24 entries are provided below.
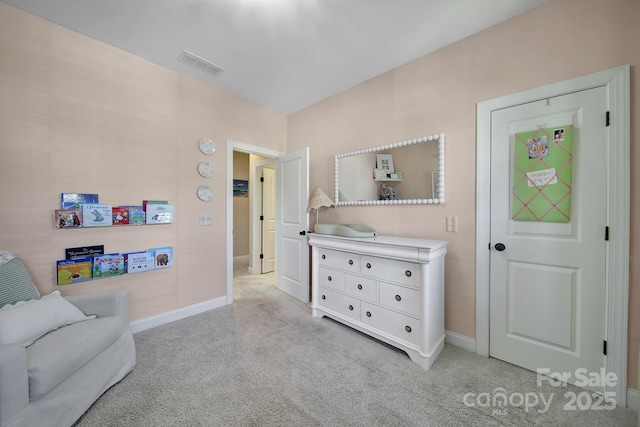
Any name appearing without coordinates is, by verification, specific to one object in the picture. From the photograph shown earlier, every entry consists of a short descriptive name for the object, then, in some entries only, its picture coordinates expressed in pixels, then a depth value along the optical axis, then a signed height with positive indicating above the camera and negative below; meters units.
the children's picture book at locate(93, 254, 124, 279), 2.15 -0.51
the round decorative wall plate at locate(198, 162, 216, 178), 2.79 +0.50
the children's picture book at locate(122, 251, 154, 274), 2.31 -0.51
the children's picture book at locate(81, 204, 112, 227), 2.08 -0.04
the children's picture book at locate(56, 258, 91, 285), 1.98 -0.52
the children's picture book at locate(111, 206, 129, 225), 2.23 -0.04
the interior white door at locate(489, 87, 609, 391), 1.57 -0.17
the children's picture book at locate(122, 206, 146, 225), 2.32 -0.04
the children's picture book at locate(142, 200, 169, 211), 2.42 +0.09
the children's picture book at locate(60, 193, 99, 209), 2.01 +0.10
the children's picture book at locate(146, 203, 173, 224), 2.43 -0.02
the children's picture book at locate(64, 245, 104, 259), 2.03 -0.36
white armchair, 1.10 -0.77
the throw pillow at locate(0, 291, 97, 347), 1.28 -0.65
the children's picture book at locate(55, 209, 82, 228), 1.97 -0.06
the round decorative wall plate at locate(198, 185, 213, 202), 2.80 +0.22
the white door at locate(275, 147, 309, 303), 3.14 -0.19
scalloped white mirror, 2.23 +0.40
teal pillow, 1.51 -0.48
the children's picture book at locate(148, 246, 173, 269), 2.47 -0.49
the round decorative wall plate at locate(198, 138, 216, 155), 2.80 +0.79
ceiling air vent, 2.33 +1.55
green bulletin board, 1.66 +0.26
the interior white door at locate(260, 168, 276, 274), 4.46 -0.10
